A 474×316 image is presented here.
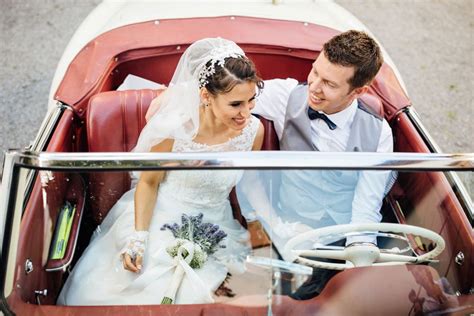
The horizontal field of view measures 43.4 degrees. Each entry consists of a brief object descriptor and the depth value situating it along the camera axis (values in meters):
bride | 1.61
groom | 1.52
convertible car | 1.35
